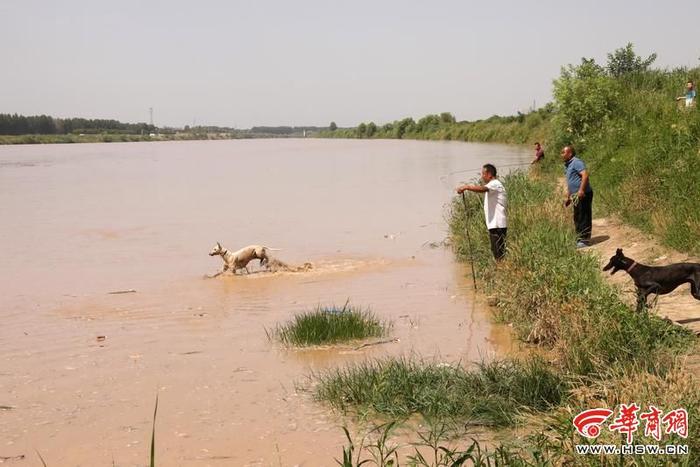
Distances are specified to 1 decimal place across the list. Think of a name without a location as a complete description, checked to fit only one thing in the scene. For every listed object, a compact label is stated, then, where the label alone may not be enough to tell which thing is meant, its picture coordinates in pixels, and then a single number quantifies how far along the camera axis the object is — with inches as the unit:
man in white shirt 383.6
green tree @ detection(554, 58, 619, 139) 808.3
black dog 261.4
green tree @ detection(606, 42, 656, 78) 1111.6
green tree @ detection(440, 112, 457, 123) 3989.7
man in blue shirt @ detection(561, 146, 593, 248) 450.9
